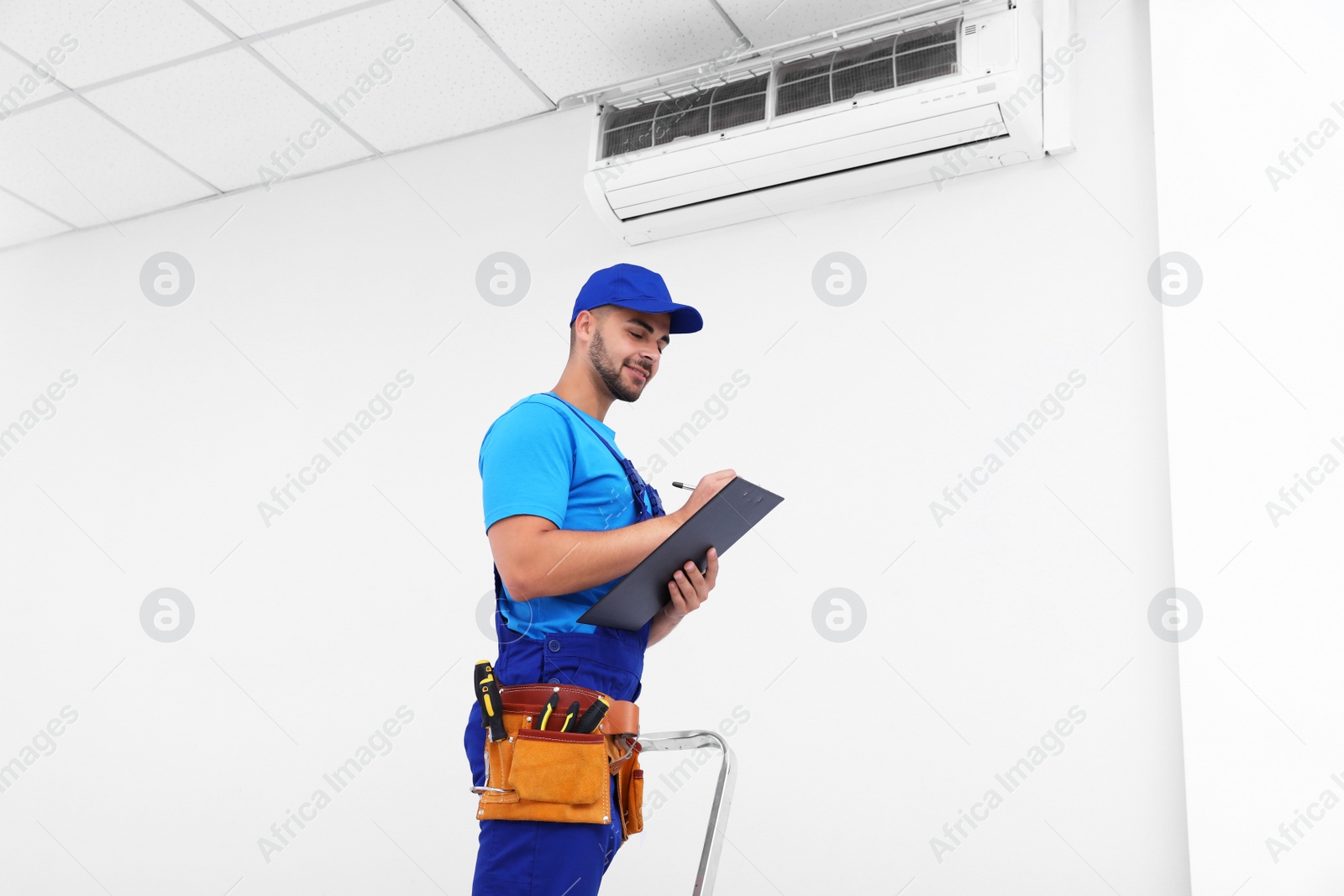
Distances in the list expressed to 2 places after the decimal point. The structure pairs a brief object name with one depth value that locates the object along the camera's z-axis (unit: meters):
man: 1.25
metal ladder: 1.41
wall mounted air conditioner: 2.39
